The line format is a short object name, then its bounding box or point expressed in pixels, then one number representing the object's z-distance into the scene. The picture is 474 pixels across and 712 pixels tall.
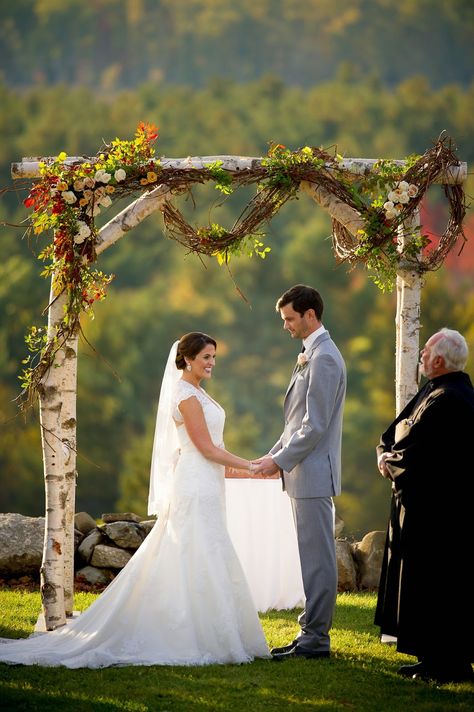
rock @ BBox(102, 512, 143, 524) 18.09
